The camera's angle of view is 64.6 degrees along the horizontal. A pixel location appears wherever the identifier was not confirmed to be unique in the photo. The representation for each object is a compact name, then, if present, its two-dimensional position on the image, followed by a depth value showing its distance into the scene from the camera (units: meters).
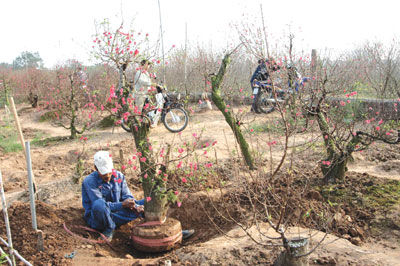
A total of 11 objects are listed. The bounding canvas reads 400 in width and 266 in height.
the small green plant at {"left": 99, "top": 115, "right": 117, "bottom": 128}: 10.12
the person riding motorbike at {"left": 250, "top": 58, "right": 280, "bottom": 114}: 8.29
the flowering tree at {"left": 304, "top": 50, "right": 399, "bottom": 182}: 3.81
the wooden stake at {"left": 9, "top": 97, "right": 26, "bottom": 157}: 3.18
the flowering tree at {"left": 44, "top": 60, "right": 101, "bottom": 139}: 8.52
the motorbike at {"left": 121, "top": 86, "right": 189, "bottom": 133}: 7.83
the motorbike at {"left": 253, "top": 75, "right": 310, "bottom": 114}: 8.74
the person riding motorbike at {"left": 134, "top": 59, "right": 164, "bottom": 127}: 7.38
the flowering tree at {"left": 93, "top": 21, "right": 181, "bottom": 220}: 3.20
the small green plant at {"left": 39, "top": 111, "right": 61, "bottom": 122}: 12.37
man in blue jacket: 3.36
